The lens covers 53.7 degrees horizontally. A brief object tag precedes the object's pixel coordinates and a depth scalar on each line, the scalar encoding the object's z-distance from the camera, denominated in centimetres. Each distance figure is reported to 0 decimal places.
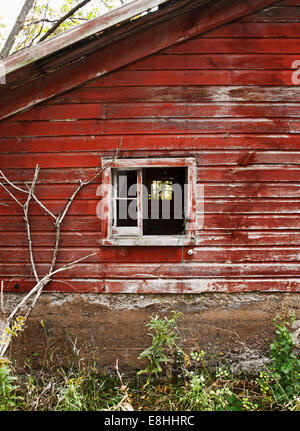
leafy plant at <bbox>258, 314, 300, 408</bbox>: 331
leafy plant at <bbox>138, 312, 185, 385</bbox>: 343
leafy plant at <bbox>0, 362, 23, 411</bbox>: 273
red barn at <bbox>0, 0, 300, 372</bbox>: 376
